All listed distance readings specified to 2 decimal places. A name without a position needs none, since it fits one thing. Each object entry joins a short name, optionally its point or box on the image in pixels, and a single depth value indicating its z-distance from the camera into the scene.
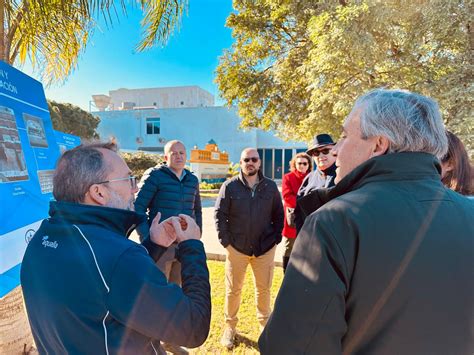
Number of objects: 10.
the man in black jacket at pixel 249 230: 3.59
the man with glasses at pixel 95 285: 1.09
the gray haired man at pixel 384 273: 0.96
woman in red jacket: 4.15
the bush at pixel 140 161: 19.83
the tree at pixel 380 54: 6.93
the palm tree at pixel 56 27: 2.72
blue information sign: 1.90
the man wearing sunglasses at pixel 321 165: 3.35
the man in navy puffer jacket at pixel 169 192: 3.59
